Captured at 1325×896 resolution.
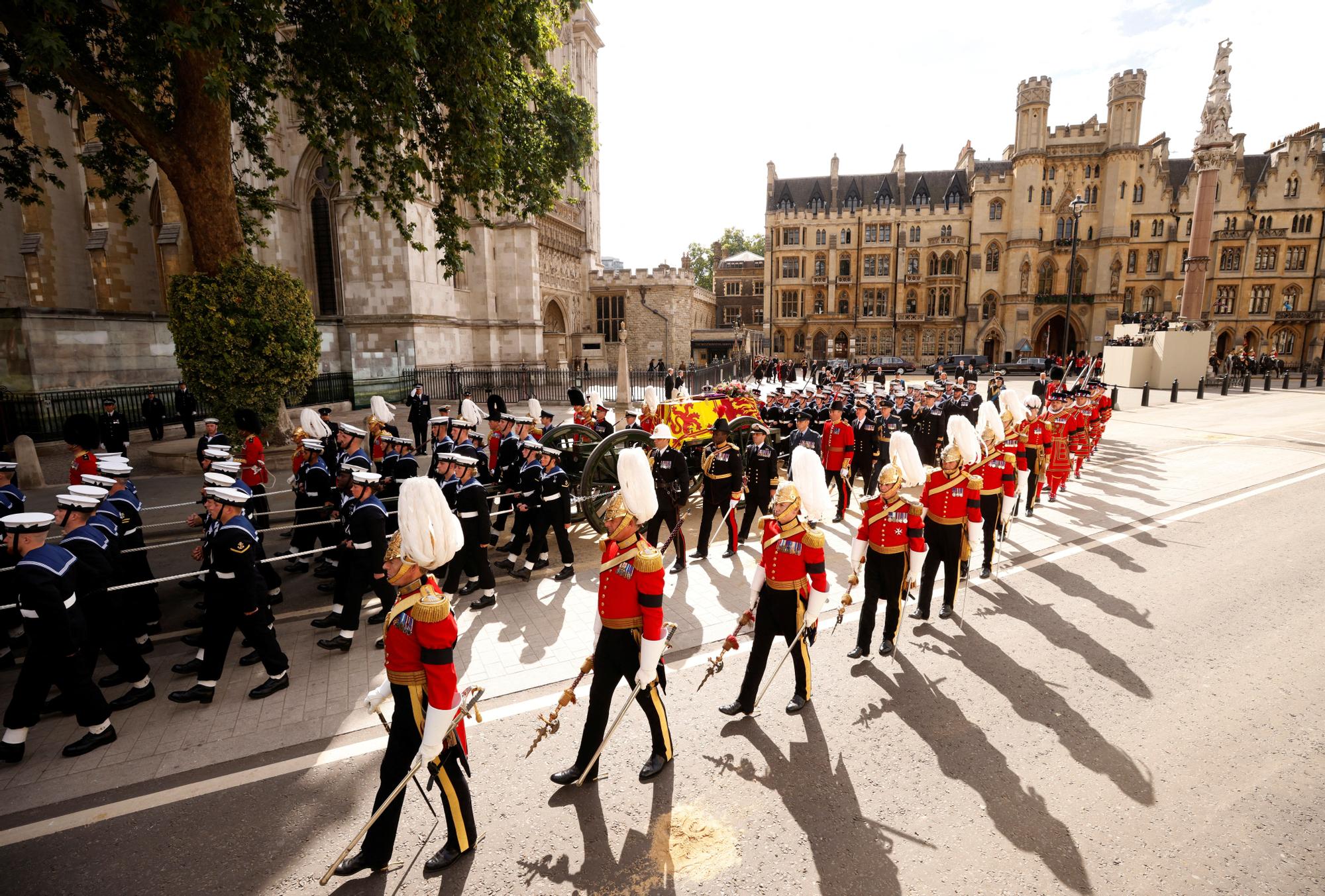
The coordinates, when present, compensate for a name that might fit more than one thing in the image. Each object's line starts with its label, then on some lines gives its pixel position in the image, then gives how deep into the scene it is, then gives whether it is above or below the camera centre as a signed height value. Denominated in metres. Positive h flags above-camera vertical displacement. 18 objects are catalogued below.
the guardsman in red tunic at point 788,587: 4.86 -1.85
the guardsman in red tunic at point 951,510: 6.68 -1.69
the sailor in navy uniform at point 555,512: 8.05 -2.06
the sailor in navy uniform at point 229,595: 5.18 -1.99
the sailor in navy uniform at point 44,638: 4.48 -2.05
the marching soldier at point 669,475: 8.34 -1.64
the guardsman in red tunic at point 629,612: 4.04 -1.70
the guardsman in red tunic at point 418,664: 3.36 -1.69
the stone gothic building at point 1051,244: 46.97 +8.77
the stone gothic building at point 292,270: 15.45 +2.66
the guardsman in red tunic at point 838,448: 10.62 -1.62
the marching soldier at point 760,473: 8.81 -1.72
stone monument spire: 28.22 +8.91
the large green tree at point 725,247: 76.00 +13.11
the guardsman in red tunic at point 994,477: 7.87 -1.61
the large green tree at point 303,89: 8.62 +4.33
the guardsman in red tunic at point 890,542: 5.75 -1.77
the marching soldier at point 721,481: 8.77 -1.81
